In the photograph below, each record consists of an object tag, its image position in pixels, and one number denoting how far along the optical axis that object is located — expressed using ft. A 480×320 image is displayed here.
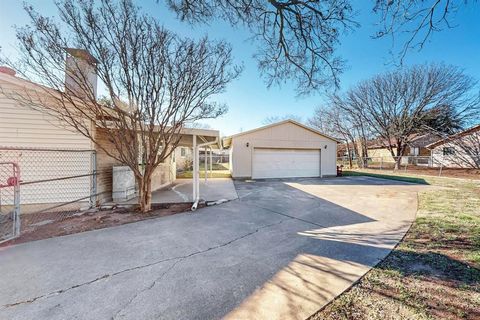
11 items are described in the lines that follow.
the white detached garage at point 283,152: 44.19
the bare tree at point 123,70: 15.24
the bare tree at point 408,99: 63.41
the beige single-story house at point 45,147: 17.28
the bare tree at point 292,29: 14.05
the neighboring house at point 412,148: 87.13
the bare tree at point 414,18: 11.25
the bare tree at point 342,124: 81.66
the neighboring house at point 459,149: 43.27
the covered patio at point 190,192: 23.79
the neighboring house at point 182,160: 70.03
